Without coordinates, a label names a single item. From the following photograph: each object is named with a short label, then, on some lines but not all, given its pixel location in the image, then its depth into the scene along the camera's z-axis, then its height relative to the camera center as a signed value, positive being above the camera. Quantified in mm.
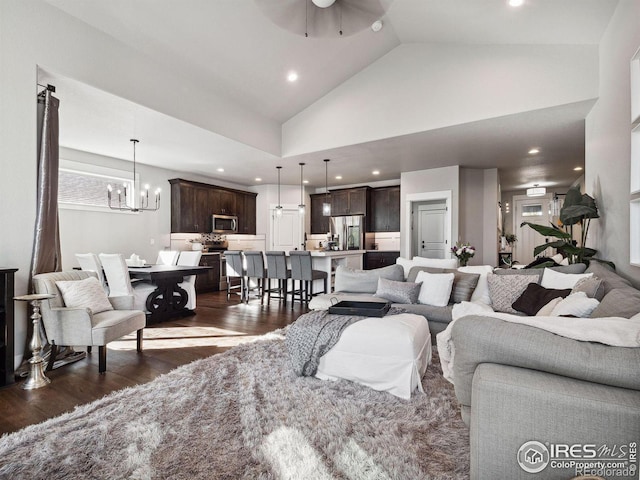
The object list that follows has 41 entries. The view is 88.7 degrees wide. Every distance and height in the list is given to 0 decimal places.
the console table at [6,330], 2633 -747
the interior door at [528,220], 10234 +548
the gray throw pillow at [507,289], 3313 -534
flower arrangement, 4676 -208
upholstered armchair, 2867 -763
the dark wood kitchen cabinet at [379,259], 8531 -559
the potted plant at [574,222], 3387 +160
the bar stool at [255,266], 5922 -516
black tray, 2793 -623
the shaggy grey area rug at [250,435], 1589 -1124
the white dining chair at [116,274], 3996 -447
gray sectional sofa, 1053 -544
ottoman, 2352 -889
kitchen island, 5688 -421
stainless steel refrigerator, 8930 +161
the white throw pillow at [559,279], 3021 -394
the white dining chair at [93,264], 4293 -354
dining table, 4480 -759
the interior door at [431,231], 7574 +159
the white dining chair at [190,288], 5172 -800
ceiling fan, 3129 +2228
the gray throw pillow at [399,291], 3688 -613
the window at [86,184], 5551 +965
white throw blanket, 1146 -342
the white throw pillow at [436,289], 3578 -575
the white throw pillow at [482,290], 3615 -592
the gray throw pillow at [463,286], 3629 -541
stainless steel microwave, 7949 +360
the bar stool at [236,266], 6229 -552
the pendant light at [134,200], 6173 +774
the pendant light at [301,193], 9152 +1259
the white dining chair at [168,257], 5758 -345
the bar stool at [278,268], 5684 -539
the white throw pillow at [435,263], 4145 -323
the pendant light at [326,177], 6705 +1522
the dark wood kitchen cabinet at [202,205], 7250 +789
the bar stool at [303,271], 5379 -554
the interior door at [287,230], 9211 +217
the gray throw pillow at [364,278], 4141 -516
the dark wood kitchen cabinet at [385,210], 8656 +758
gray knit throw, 2596 -821
